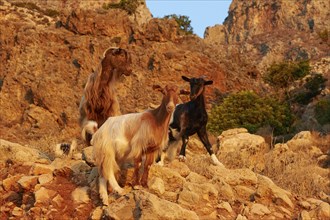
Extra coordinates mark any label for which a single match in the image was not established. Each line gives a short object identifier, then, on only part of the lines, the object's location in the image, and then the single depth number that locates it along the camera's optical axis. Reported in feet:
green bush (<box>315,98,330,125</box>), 84.97
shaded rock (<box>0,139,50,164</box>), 25.43
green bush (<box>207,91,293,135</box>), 78.64
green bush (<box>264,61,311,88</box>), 127.75
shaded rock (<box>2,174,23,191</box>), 22.53
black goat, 26.50
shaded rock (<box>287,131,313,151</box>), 50.72
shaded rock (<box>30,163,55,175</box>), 22.93
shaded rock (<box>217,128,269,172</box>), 36.50
